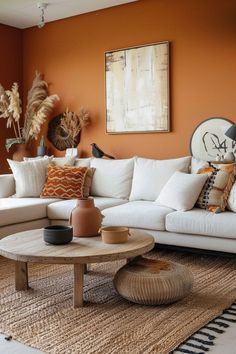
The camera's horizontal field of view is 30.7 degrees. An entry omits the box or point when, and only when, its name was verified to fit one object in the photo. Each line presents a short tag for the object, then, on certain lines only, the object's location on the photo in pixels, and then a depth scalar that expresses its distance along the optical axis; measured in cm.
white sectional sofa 336
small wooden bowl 268
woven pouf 251
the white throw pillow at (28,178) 448
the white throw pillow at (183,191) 363
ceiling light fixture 483
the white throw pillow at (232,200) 347
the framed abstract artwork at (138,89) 470
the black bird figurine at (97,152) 495
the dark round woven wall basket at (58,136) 546
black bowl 266
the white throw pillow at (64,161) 469
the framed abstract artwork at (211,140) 432
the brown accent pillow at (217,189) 355
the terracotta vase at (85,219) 286
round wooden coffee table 245
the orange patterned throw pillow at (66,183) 438
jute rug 213
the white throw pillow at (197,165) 397
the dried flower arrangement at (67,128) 530
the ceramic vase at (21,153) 555
